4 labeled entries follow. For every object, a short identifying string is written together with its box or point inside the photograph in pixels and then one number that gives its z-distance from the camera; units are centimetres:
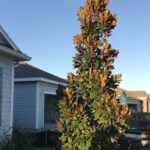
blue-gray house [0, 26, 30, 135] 756
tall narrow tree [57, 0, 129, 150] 513
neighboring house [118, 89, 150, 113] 2712
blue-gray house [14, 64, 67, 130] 1243
